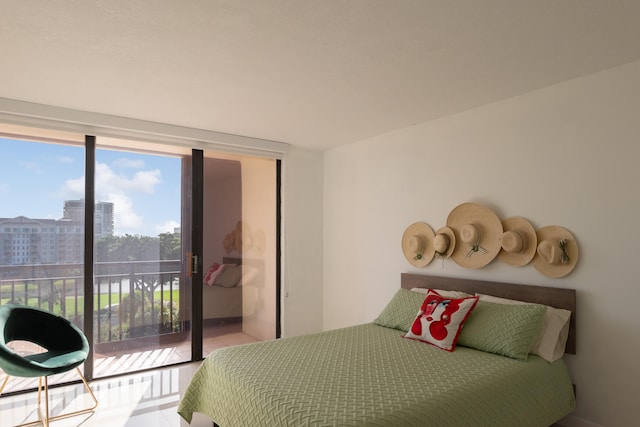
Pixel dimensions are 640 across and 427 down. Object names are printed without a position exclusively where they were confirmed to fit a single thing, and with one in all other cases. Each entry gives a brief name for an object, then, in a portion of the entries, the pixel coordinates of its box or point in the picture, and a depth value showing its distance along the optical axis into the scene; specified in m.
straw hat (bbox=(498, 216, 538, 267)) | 2.95
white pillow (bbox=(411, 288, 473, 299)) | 3.20
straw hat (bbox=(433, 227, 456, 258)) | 3.47
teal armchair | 2.53
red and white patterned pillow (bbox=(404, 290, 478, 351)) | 2.79
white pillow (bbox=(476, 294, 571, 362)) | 2.61
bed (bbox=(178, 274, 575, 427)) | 1.92
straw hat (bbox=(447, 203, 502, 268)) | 3.18
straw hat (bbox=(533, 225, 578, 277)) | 2.74
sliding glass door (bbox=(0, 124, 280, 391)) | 3.47
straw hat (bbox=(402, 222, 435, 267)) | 3.71
